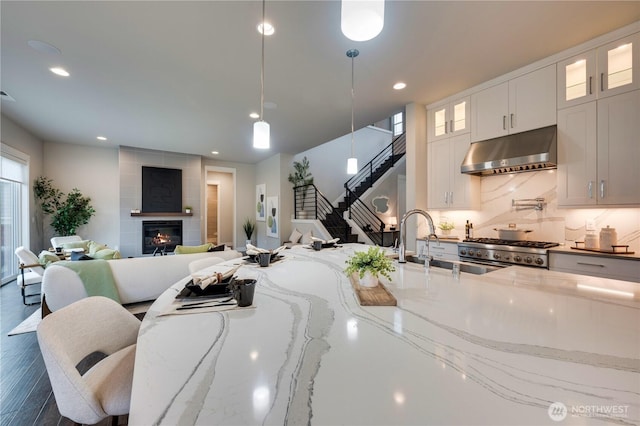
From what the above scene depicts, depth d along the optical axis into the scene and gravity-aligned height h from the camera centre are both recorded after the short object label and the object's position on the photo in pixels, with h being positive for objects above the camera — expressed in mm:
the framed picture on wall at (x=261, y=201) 7945 +318
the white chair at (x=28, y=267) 3520 -810
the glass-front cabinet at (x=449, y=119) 3557 +1320
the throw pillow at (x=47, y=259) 3445 -643
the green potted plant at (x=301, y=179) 7263 +896
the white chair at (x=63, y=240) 5055 -597
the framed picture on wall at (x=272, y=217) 7180 -165
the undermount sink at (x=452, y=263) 1758 -400
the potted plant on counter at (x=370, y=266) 1254 -265
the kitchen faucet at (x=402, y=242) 1910 -227
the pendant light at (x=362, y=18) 1132 +857
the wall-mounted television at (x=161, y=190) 6762 +561
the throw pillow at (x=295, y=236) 6469 -623
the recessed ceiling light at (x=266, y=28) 2285 +1645
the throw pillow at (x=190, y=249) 3059 -463
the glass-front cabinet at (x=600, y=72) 2369 +1367
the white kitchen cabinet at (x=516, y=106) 2859 +1262
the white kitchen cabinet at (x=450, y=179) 3547 +466
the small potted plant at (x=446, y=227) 3844 -232
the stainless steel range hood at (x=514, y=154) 2793 +669
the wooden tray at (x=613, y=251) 2389 -370
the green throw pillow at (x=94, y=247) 4137 -606
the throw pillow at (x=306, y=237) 6082 -612
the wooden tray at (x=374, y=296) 1072 -374
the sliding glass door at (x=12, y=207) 4473 +71
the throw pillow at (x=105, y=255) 3012 -514
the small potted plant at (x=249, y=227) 8148 -503
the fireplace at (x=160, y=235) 6746 -655
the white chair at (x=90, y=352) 810 -536
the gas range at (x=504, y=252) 2703 -453
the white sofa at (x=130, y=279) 2094 -609
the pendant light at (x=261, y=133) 2021 +609
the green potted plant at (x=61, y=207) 5715 +88
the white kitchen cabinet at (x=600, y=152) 2374 +580
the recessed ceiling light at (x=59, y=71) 3020 +1642
